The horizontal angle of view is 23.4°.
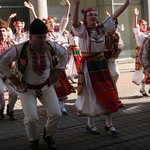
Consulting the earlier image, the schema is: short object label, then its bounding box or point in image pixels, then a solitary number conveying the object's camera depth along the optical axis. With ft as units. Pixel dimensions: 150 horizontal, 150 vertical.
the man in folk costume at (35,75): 16.11
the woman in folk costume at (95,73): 18.89
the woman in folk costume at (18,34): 29.68
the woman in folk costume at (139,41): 29.96
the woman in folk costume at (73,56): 39.04
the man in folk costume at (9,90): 22.93
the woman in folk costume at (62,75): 24.25
